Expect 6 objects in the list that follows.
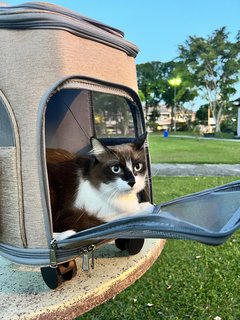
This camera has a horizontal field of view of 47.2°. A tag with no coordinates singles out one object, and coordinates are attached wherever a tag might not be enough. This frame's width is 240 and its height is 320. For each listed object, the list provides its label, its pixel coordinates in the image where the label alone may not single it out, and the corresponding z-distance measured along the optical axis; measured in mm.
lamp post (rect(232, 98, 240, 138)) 17053
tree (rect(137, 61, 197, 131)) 23907
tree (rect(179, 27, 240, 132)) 18483
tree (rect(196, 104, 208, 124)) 22962
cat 814
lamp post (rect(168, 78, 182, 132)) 20928
